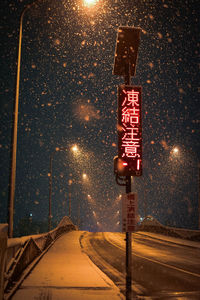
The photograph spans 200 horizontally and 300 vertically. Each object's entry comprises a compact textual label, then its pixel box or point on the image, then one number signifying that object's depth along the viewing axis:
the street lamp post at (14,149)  11.02
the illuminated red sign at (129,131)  8.16
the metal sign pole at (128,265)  7.52
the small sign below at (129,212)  7.90
